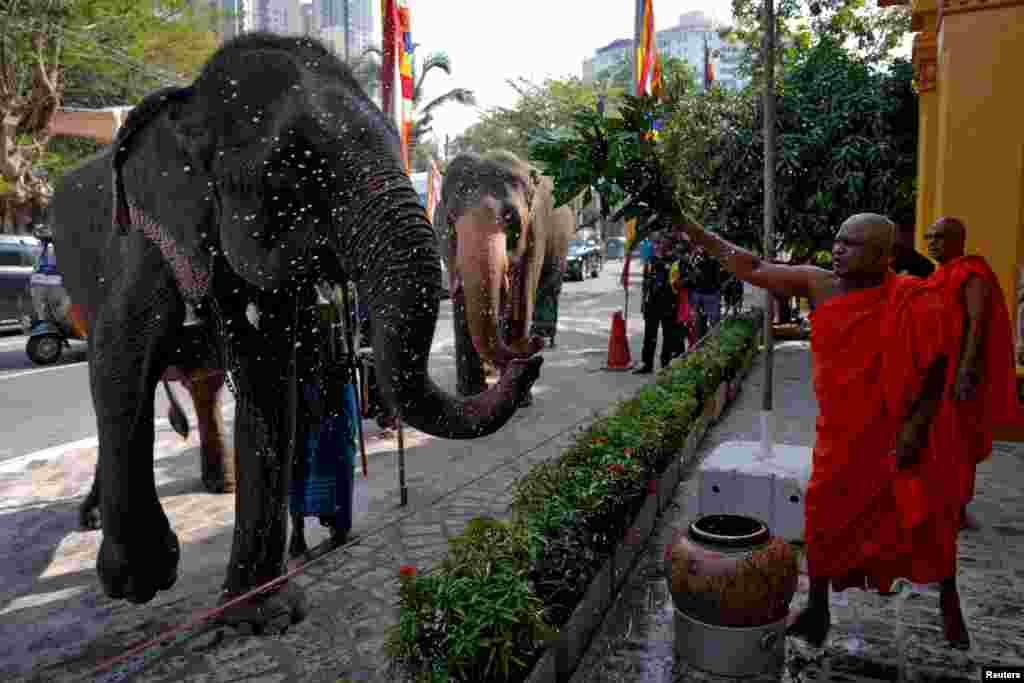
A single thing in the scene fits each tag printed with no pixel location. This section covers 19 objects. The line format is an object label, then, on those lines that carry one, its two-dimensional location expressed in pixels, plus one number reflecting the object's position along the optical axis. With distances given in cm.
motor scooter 1222
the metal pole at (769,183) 474
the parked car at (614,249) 5187
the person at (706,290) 1088
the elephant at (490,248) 675
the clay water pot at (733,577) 321
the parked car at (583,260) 2900
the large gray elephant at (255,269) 280
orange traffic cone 1102
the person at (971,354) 354
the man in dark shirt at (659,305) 1060
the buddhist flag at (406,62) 623
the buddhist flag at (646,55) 1016
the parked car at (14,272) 1490
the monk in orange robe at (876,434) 344
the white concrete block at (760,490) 478
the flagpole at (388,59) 605
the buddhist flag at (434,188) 761
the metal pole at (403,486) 539
